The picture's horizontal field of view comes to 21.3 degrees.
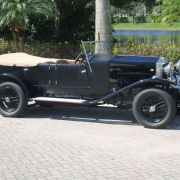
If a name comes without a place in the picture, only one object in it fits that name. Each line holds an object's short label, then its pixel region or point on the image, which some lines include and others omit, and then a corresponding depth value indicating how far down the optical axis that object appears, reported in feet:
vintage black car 26.71
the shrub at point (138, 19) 122.45
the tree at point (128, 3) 62.90
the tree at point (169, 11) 43.14
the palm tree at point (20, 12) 48.24
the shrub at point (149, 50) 45.93
